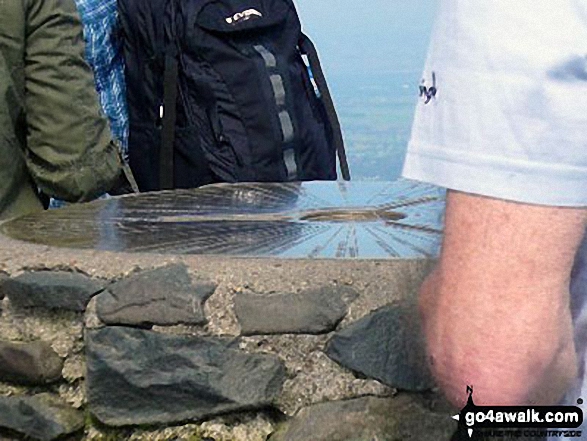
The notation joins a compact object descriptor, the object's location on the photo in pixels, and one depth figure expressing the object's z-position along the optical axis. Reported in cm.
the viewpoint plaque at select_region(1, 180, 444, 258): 256
